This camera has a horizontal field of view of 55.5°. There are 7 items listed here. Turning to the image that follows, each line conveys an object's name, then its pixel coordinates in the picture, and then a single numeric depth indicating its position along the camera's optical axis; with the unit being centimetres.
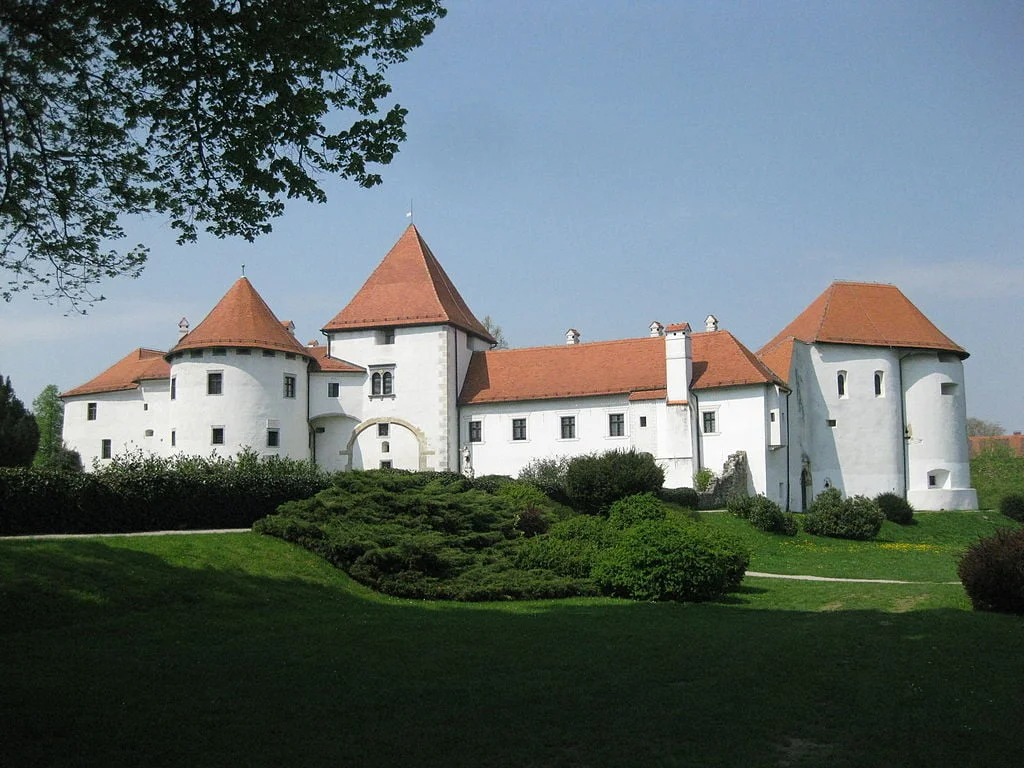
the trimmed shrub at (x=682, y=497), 3584
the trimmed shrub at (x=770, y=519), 3269
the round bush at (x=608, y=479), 3325
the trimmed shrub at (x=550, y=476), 3466
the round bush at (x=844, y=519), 3341
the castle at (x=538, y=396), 3984
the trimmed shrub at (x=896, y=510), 3972
